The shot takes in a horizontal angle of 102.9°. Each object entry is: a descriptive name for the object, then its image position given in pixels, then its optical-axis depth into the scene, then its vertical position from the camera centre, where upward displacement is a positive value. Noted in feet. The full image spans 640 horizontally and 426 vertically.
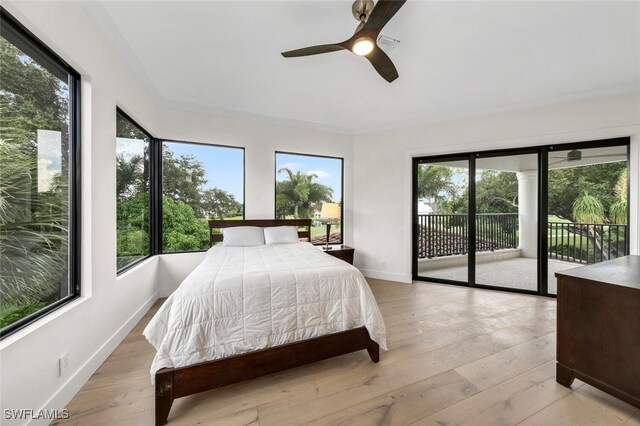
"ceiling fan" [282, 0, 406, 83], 4.95 +3.97
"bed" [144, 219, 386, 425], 5.02 -2.50
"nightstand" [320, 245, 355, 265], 13.04 -2.13
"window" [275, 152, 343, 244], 14.24 +1.35
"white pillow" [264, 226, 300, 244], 12.07 -1.14
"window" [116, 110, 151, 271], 8.38 +0.70
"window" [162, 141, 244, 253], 11.94 +1.01
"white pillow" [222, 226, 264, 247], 11.38 -1.17
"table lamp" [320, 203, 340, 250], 13.15 +0.02
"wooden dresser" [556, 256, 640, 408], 4.95 -2.45
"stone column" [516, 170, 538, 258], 12.23 +0.02
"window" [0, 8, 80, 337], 4.36 +0.62
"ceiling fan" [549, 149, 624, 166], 11.26 +2.50
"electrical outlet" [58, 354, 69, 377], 5.10 -3.14
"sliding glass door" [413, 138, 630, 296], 10.90 -0.06
